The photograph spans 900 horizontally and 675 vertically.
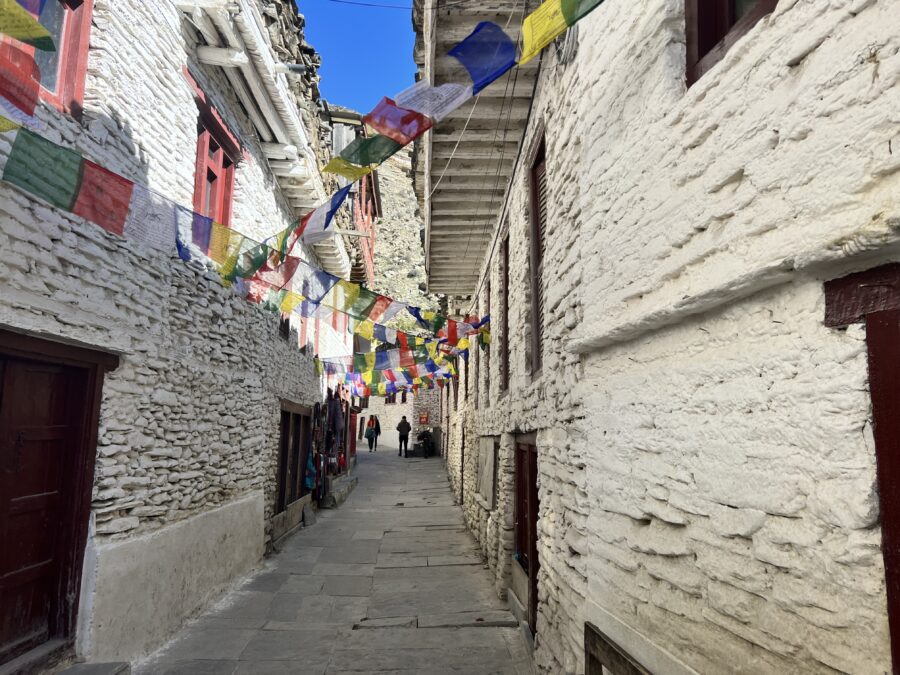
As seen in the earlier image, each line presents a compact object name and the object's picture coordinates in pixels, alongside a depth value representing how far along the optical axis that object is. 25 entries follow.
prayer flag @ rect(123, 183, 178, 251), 4.25
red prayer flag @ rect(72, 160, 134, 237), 3.59
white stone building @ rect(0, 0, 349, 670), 3.96
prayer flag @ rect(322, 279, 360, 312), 6.59
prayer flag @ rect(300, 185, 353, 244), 4.86
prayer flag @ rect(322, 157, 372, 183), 4.14
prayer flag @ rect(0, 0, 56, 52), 2.52
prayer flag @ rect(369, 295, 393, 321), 6.86
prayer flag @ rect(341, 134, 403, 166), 4.10
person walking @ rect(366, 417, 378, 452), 31.58
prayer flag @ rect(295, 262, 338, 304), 6.40
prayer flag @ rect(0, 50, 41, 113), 3.02
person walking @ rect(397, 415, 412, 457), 28.73
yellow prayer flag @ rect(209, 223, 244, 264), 5.12
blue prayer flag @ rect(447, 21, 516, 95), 3.71
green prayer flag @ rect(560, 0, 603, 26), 2.99
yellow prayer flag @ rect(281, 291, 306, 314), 7.28
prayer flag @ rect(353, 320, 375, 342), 8.30
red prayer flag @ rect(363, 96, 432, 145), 4.02
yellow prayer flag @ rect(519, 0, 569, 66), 3.15
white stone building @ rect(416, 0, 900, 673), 1.77
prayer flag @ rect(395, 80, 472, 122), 4.03
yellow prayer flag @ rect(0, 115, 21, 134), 2.91
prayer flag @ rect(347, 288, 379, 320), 6.66
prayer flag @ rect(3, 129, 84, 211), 3.13
